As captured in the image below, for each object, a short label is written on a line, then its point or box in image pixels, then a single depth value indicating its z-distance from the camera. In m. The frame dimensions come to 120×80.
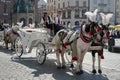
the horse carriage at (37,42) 9.46
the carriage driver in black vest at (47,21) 9.57
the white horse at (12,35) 13.46
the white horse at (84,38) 7.66
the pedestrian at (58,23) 9.42
